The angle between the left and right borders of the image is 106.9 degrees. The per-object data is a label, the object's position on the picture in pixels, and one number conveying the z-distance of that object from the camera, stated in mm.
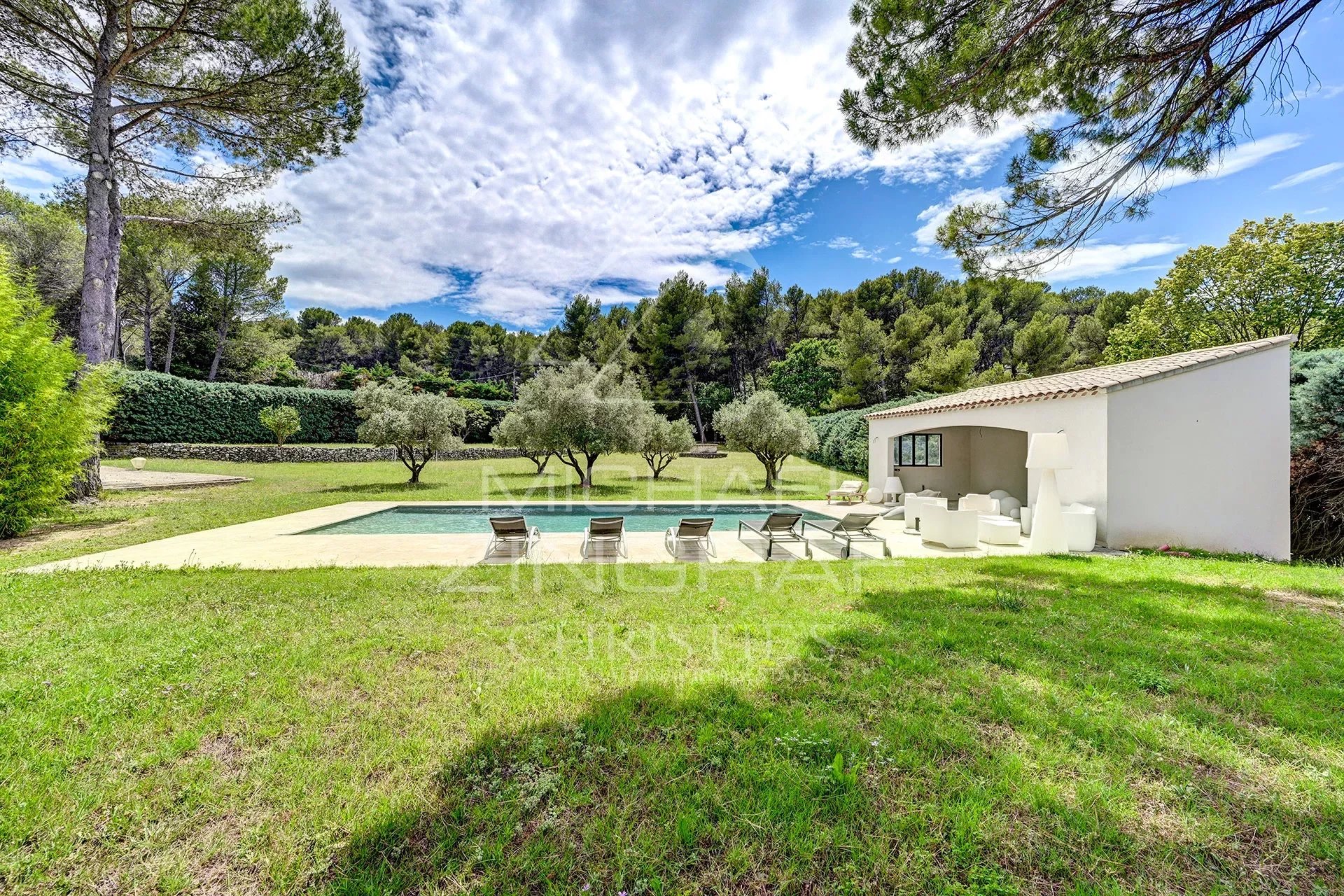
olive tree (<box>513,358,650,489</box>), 16516
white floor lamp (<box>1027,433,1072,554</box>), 8414
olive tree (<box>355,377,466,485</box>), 17141
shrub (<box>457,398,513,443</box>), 33809
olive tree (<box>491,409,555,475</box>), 16641
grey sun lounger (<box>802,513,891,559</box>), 8648
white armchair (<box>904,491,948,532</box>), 10498
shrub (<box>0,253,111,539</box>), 7969
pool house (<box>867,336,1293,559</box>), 8727
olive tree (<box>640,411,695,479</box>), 19141
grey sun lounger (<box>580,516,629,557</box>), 8266
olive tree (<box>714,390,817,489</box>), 17109
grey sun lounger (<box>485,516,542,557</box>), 7855
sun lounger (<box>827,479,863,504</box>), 15148
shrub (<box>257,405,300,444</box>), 23969
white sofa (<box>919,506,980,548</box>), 8836
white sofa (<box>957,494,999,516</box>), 11719
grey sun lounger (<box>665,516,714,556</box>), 8406
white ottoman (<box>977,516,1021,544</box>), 9227
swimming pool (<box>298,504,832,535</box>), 11156
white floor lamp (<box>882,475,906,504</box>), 14789
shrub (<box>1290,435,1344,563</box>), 9609
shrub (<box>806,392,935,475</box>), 21328
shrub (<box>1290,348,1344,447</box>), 9953
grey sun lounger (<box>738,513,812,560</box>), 8617
